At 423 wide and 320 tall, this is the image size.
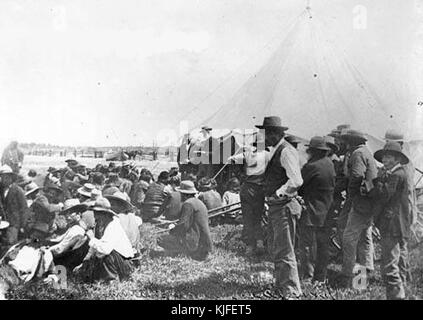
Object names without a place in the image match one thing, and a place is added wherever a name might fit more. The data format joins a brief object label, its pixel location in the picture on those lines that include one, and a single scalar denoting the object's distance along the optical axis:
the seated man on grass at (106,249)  5.71
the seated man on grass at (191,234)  7.12
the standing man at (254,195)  7.56
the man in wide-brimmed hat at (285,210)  5.28
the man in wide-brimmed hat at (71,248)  5.95
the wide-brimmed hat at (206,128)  10.12
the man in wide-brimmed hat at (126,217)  6.42
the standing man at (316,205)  5.89
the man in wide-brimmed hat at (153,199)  9.49
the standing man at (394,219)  5.24
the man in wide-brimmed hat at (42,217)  7.01
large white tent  8.55
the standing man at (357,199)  5.76
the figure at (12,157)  8.09
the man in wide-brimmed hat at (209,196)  8.81
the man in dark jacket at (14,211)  6.86
